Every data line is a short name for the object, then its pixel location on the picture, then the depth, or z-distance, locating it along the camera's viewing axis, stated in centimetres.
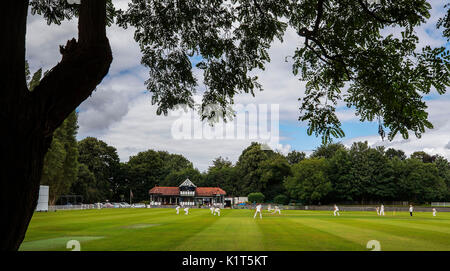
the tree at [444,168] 8356
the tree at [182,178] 9625
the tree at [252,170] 8550
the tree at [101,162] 8719
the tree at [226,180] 9425
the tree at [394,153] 11738
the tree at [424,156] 11427
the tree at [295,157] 10462
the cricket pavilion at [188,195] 8500
